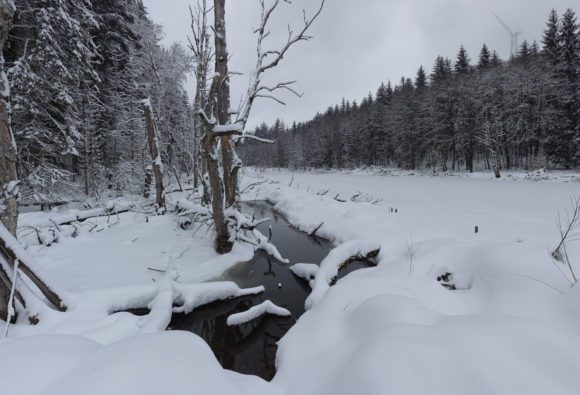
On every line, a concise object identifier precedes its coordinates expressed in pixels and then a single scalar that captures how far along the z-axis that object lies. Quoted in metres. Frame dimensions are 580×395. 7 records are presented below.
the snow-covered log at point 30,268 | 3.46
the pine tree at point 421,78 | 49.61
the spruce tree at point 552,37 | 30.79
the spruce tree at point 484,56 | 41.91
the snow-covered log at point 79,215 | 8.02
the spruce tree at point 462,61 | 41.31
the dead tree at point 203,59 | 9.87
